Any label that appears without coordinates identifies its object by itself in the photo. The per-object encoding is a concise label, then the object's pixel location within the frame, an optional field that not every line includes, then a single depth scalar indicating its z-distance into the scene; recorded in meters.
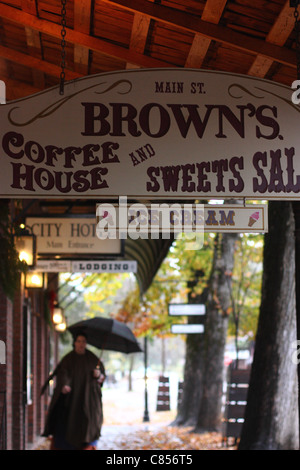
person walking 18.47
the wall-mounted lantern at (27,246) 18.00
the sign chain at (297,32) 11.04
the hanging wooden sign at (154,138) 10.64
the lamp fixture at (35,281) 23.14
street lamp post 47.33
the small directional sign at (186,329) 33.73
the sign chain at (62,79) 10.92
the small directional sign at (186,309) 32.81
